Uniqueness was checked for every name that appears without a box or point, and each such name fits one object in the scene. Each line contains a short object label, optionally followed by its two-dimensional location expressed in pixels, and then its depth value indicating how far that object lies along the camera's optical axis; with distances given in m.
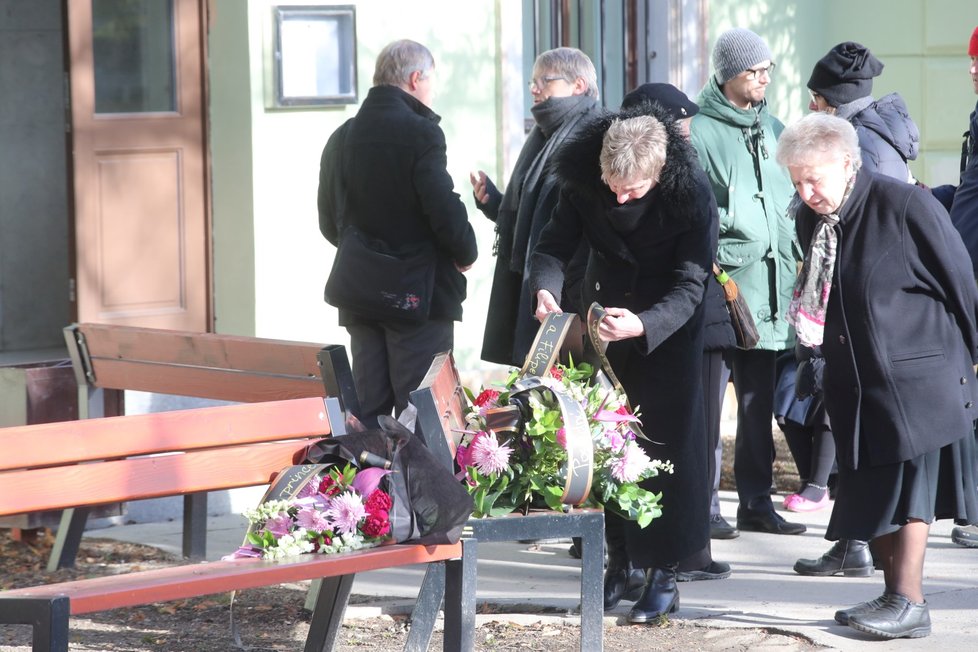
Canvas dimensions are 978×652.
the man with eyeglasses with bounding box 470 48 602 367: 11.52
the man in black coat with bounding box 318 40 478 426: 11.62
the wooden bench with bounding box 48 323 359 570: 10.23
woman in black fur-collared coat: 9.34
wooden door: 13.84
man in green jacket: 12.20
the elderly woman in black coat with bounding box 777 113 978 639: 9.29
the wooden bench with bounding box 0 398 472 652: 6.61
